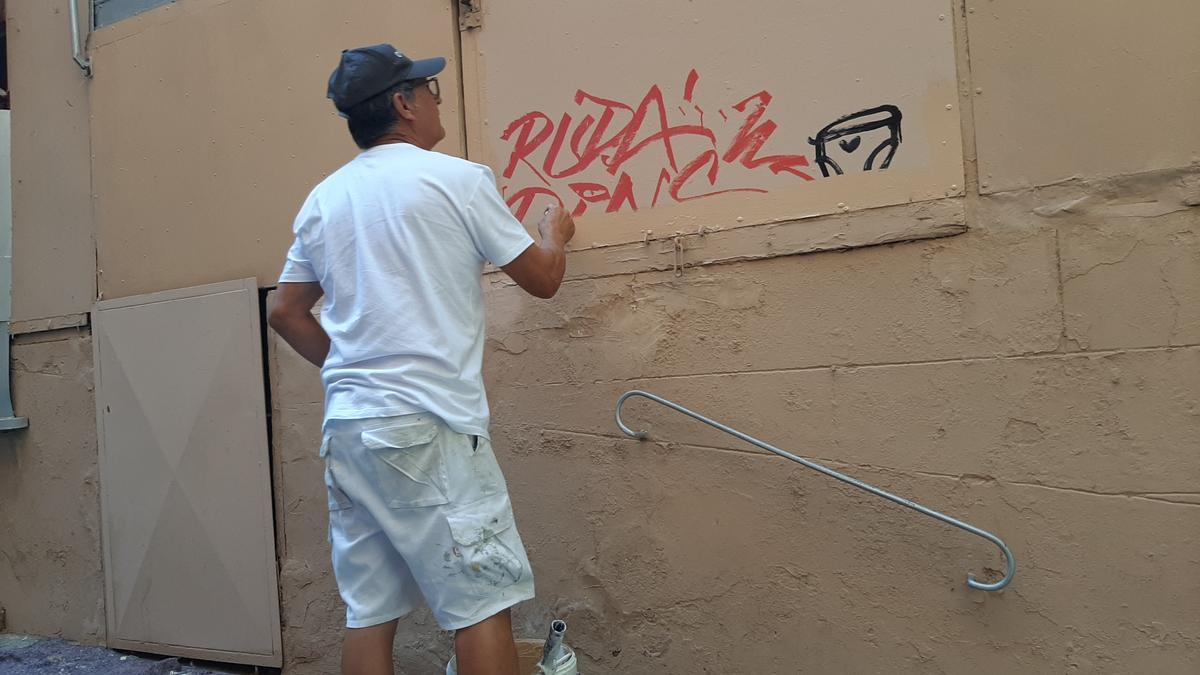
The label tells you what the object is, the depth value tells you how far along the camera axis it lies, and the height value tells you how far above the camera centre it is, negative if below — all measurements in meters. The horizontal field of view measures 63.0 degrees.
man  2.06 -0.04
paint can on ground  2.33 -0.81
